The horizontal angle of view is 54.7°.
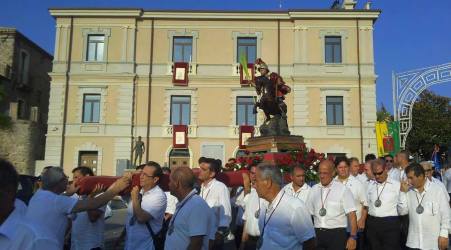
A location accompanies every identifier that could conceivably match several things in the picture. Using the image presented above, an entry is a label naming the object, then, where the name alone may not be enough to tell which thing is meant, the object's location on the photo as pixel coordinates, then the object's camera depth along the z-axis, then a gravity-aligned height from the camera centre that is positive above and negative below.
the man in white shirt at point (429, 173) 5.99 -0.31
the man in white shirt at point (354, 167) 8.72 -0.32
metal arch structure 20.88 +3.01
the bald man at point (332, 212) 5.95 -0.83
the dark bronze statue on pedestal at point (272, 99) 11.47 +1.32
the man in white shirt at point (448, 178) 11.91 -0.68
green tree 39.84 +2.59
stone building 30.19 +3.79
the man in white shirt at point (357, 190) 7.31 -0.65
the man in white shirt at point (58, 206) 4.07 -0.58
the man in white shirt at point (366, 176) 7.94 -0.48
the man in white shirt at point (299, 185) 6.95 -0.56
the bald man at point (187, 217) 4.21 -0.69
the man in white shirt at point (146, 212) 5.09 -0.77
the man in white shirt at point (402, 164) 7.19 -0.22
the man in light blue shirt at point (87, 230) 5.59 -1.10
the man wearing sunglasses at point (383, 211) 7.04 -0.97
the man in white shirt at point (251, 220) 6.06 -1.02
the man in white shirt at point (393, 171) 8.51 -0.38
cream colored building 27.83 +4.41
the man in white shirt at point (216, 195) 6.05 -0.67
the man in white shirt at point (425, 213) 5.71 -0.79
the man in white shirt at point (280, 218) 4.03 -0.64
